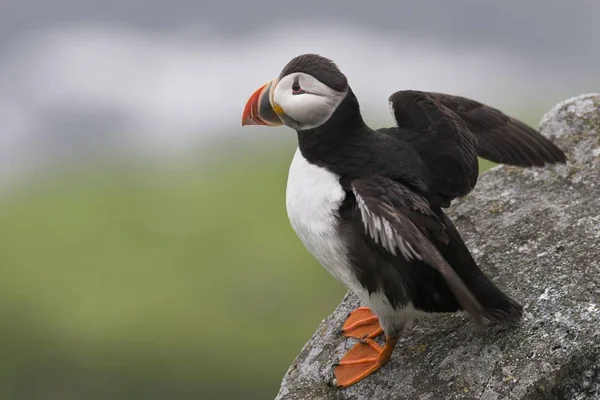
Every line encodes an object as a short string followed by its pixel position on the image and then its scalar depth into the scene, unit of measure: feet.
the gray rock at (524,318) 27.45
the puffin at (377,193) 27.71
